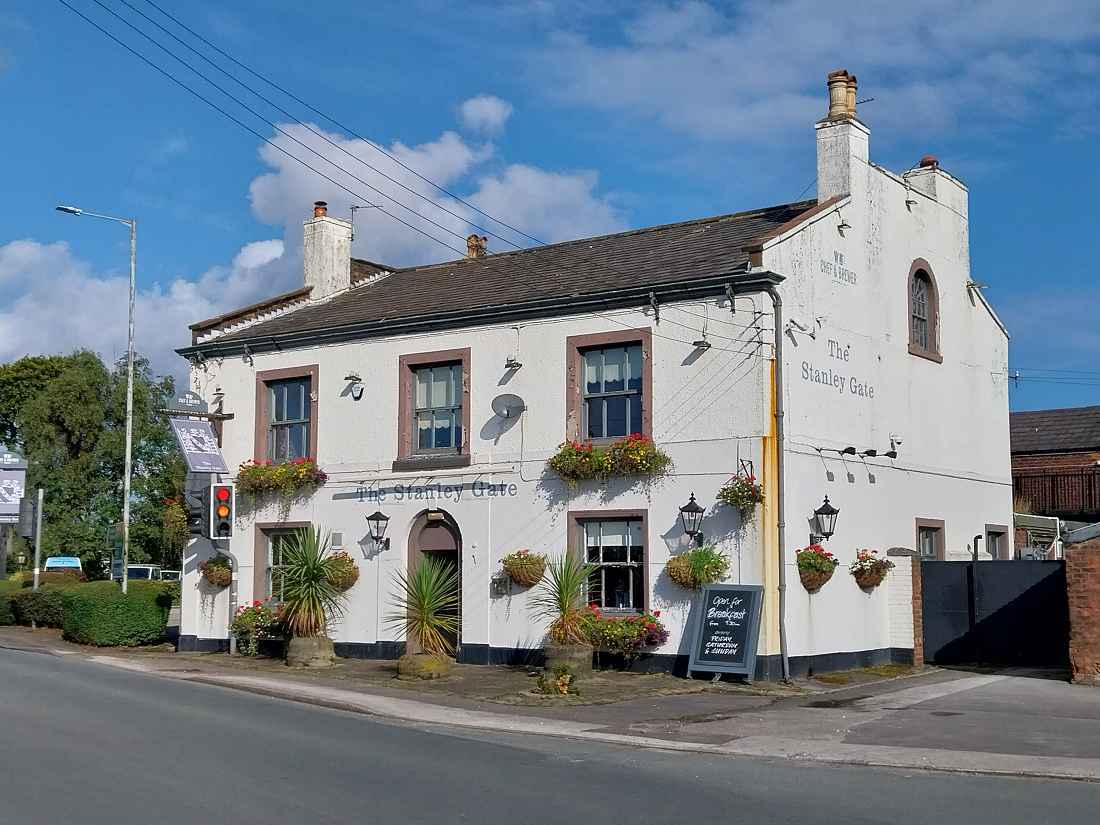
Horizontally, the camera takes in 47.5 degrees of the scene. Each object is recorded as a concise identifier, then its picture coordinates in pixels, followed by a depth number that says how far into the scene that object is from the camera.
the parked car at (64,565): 49.56
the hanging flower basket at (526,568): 21.58
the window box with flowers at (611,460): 20.56
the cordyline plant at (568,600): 19.95
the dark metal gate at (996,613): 22.03
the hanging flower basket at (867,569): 21.59
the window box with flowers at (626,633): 20.22
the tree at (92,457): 47.94
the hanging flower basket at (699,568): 19.78
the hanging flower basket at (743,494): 19.47
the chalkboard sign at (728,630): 19.21
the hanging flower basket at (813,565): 19.95
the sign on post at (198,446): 24.89
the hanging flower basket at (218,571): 25.25
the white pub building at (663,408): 20.25
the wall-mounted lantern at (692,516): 20.06
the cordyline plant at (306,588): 22.64
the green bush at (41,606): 30.73
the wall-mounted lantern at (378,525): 23.23
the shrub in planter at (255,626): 24.05
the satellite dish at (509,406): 22.20
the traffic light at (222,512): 23.59
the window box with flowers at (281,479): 24.47
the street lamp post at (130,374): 31.22
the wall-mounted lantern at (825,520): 20.31
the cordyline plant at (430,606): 21.30
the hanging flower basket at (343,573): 23.62
